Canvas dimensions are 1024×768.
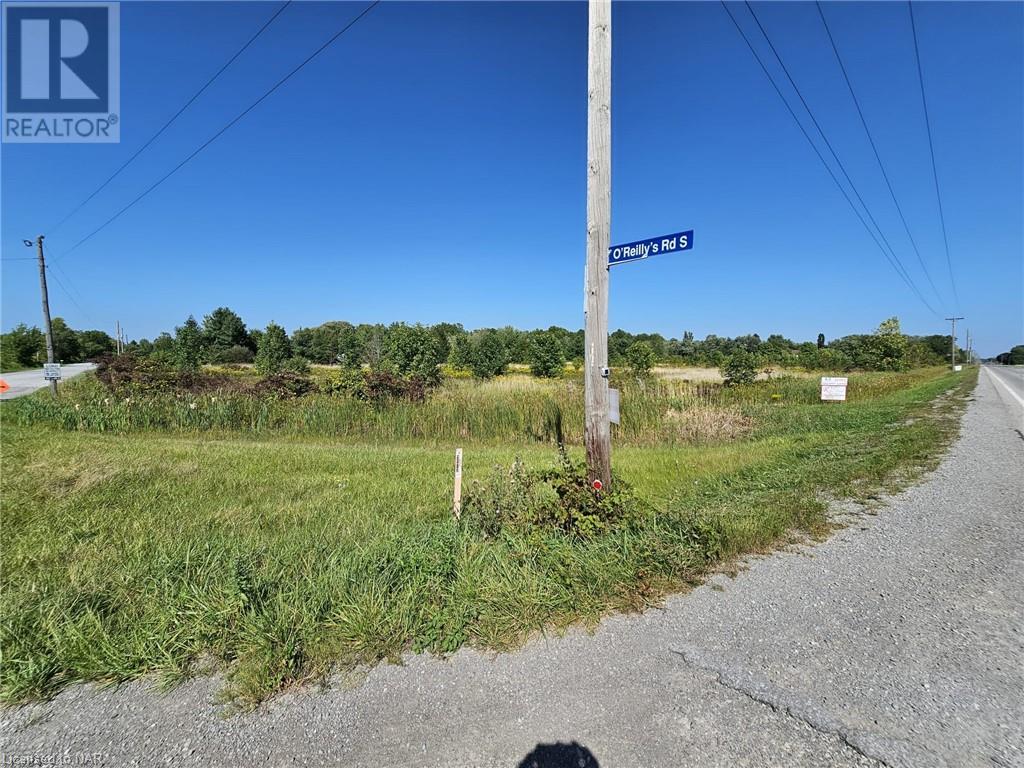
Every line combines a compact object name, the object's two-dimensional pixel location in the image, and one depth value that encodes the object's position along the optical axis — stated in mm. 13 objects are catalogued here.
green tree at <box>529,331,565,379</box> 39844
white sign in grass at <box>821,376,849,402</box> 16375
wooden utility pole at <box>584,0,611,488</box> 4043
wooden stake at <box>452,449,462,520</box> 4316
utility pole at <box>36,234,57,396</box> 18969
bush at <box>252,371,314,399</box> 13414
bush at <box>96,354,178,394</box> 13859
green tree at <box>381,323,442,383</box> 23562
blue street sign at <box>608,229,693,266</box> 3758
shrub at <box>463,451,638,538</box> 3848
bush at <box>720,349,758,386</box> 23844
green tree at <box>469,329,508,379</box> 36981
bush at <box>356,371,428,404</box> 12891
